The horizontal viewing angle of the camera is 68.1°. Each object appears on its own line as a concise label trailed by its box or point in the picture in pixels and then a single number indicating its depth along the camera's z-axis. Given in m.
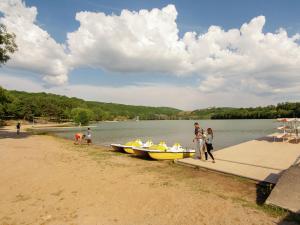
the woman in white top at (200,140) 11.38
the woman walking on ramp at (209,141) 10.60
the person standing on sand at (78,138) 22.00
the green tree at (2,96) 30.16
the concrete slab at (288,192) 5.30
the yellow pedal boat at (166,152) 12.88
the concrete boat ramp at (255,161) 8.43
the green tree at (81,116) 80.50
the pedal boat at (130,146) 16.10
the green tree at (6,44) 20.17
